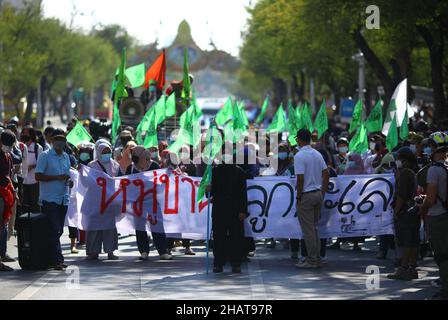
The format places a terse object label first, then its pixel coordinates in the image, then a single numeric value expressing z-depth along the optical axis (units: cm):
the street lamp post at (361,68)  4856
